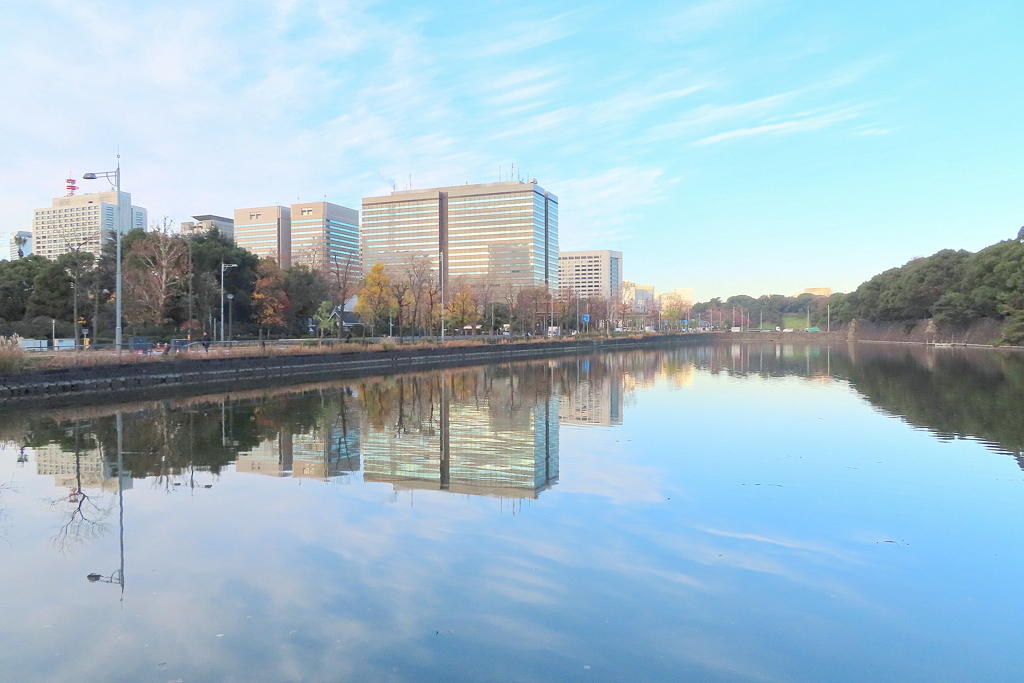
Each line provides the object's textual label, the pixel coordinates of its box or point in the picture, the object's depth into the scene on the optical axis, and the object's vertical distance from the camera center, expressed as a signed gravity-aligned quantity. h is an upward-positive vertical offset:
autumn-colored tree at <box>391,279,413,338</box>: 52.16 +2.45
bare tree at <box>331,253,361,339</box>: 45.94 +3.21
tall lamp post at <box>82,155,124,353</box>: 26.16 +5.20
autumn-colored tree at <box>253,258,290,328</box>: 54.72 +2.11
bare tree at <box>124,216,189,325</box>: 42.28 +3.10
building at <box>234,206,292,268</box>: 168.50 +23.29
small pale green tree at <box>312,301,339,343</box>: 54.02 +0.45
